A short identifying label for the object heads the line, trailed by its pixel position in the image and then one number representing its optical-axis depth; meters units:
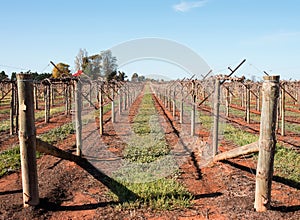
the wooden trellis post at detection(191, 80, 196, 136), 10.21
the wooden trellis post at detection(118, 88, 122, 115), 17.16
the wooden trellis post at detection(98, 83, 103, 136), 10.87
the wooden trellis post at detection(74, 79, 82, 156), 7.17
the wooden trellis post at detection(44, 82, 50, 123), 14.36
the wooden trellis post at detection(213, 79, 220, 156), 6.74
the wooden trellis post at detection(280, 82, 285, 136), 11.09
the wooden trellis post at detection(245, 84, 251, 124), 14.40
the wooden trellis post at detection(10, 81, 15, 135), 11.36
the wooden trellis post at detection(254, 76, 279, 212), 4.01
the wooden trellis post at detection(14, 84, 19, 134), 11.33
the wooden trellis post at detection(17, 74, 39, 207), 4.14
